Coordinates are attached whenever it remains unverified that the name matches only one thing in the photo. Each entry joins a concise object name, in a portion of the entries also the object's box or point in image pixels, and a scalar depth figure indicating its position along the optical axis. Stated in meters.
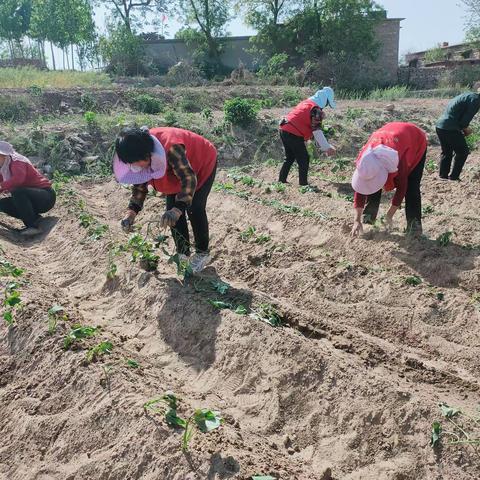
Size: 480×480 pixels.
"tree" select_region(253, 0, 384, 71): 24.80
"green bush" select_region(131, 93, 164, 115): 13.55
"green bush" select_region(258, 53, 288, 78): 22.70
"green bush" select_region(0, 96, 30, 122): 12.22
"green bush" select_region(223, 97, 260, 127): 11.48
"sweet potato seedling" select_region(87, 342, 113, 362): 3.20
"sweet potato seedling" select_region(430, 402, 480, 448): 2.62
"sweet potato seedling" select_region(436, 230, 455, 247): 5.09
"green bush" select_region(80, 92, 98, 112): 13.62
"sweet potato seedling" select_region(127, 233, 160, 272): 4.64
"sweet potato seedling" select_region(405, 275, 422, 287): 4.38
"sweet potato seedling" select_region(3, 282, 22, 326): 3.64
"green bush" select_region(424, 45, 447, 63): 30.30
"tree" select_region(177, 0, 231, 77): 27.11
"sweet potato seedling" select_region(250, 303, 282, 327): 3.71
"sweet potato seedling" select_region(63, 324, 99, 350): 3.36
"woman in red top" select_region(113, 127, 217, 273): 3.72
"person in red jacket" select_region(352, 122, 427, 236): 4.81
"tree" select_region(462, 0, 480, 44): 28.08
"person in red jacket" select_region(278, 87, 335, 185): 7.49
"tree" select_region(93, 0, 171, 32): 33.88
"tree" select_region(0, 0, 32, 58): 36.12
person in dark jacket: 7.43
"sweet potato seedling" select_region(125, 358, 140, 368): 3.21
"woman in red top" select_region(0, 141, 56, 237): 6.21
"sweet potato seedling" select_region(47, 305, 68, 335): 3.54
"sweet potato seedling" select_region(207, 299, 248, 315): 3.85
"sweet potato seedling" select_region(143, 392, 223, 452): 2.48
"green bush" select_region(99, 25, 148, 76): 24.27
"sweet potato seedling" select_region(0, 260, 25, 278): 4.42
